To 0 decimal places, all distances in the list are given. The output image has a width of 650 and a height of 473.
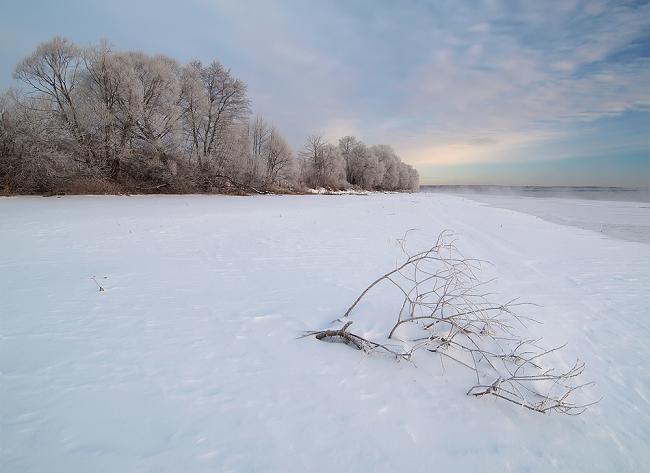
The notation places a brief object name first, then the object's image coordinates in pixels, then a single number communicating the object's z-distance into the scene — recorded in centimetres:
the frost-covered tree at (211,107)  2717
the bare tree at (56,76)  2000
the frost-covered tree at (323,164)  5244
